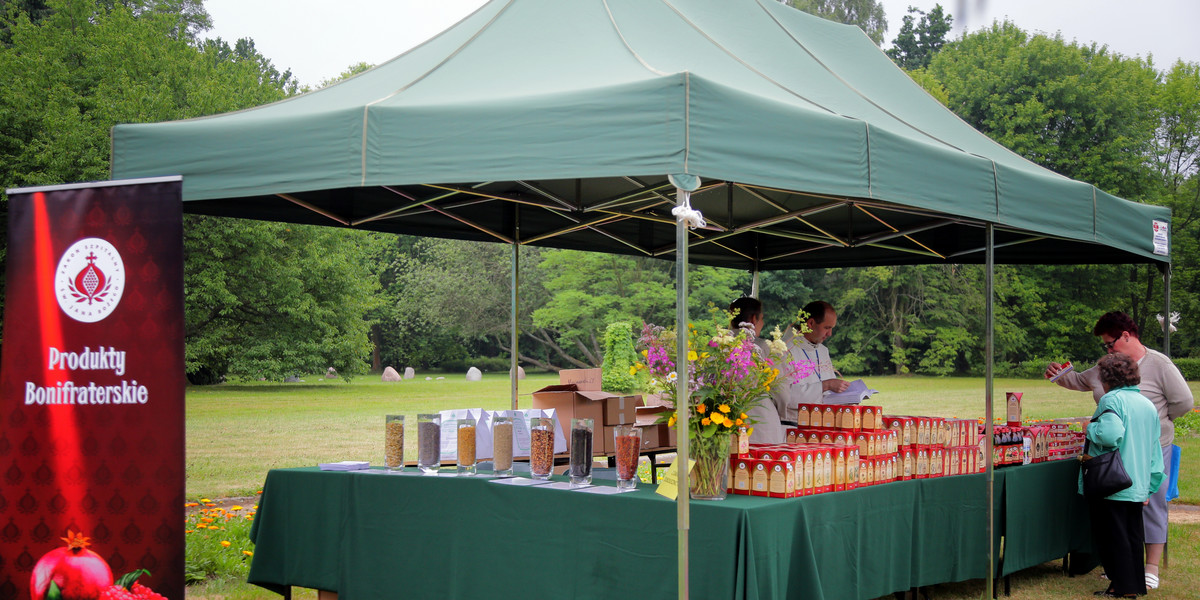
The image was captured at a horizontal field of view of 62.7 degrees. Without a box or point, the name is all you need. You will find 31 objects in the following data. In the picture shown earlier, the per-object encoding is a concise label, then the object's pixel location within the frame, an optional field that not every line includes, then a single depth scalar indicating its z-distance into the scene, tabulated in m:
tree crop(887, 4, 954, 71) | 44.97
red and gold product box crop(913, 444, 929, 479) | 4.95
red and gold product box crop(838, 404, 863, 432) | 4.65
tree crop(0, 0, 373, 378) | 22.45
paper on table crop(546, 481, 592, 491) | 4.08
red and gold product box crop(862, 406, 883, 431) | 4.62
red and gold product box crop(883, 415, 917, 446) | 4.86
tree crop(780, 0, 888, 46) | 37.97
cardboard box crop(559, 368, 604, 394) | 6.27
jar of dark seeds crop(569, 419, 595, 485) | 4.18
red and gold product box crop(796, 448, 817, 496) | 4.05
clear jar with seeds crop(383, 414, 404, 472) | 4.56
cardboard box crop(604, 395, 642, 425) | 6.08
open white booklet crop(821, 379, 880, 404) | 5.87
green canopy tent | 3.61
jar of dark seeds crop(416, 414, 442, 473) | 4.51
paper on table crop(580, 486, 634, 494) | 3.98
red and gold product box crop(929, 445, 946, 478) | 5.05
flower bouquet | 3.86
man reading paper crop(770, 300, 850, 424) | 6.00
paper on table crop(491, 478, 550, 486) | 4.23
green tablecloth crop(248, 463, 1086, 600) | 3.73
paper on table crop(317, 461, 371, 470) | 4.85
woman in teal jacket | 5.61
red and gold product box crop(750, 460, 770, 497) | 3.98
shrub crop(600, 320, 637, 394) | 23.73
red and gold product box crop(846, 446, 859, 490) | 4.37
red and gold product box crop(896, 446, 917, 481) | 4.83
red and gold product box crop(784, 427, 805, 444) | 4.80
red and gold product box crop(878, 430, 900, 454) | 4.63
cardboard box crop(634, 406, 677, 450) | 6.15
